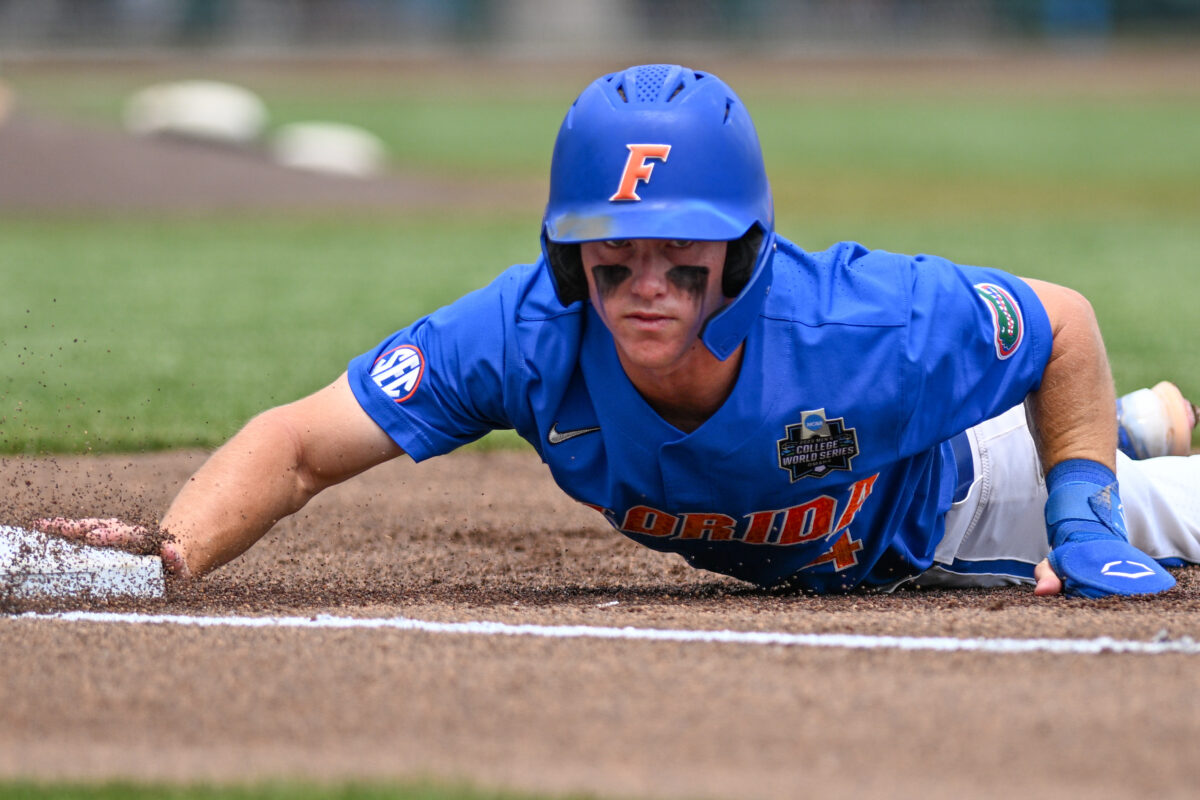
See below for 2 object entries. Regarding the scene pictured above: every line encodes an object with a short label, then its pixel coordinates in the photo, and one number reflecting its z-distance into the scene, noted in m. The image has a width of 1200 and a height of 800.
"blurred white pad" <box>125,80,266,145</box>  42.56
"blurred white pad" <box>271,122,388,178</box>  41.72
